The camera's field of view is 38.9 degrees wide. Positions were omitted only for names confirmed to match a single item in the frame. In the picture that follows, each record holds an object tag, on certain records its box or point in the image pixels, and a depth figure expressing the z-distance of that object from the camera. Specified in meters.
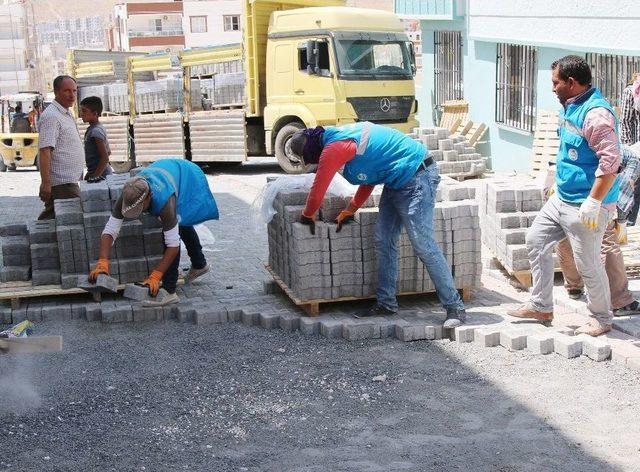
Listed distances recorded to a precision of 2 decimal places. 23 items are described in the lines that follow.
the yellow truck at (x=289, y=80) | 17.05
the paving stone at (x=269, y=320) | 7.35
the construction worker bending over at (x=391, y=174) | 6.78
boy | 8.82
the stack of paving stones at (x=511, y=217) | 8.04
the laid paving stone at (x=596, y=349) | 6.25
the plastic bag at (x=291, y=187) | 7.58
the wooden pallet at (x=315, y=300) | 7.29
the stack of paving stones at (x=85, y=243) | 7.82
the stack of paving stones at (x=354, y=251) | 7.23
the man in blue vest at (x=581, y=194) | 6.07
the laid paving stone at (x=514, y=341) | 6.58
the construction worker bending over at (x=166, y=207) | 7.09
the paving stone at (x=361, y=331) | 6.96
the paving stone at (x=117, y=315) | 7.57
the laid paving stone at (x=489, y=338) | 6.69
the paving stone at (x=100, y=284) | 7.21
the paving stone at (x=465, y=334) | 6.81
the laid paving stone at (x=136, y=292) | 7.19
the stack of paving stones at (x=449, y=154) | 16.47
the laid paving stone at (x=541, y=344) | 6.48
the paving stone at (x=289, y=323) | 7.28
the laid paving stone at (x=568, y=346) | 6.36
